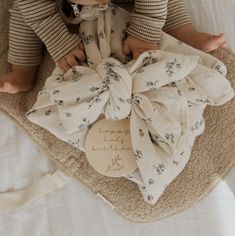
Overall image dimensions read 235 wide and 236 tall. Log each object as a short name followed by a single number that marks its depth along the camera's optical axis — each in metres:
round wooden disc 0.78
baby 0.80
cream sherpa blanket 0.83
